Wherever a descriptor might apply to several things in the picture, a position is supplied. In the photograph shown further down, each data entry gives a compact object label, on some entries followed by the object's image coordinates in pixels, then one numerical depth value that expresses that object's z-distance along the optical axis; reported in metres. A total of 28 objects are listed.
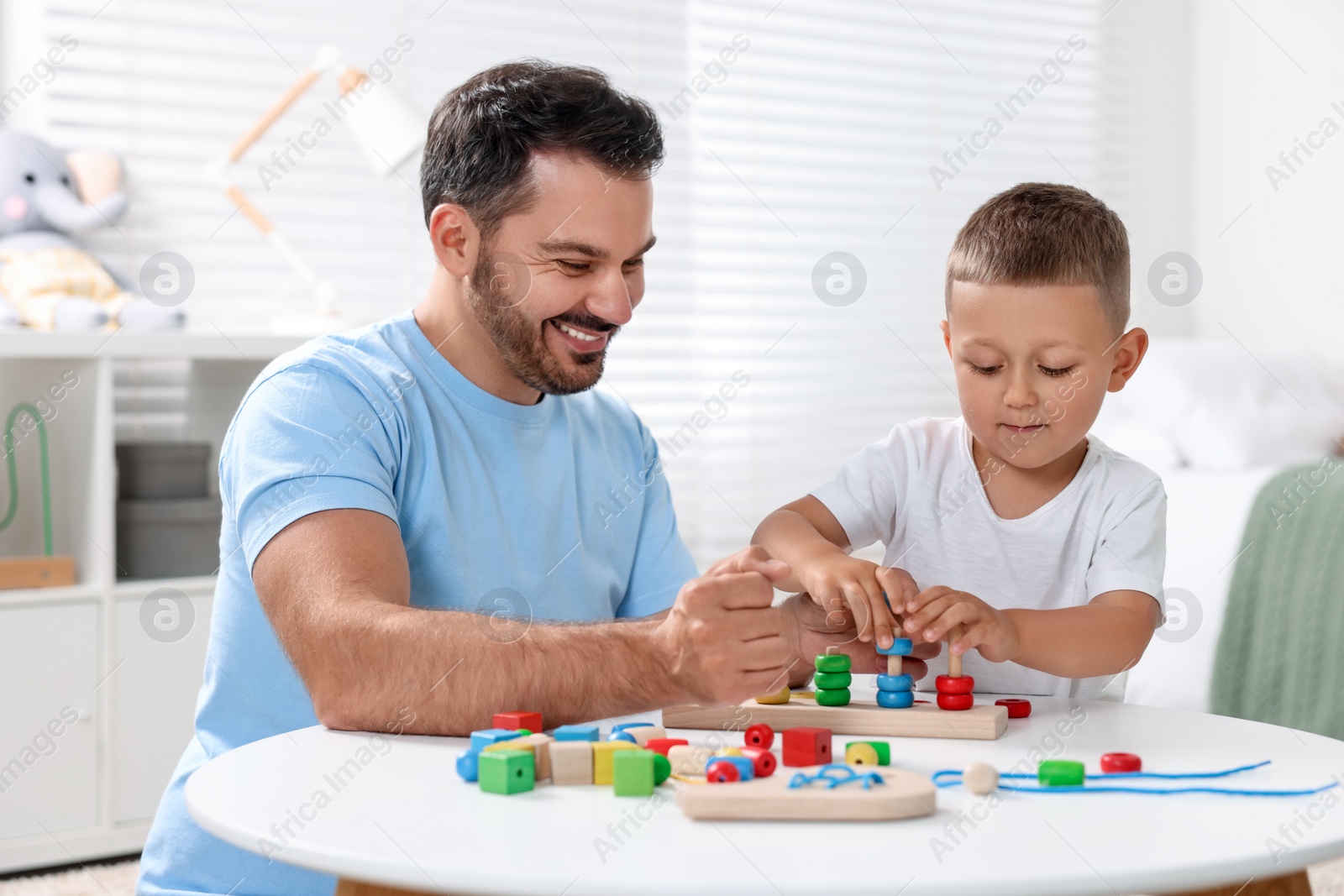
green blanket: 2.23
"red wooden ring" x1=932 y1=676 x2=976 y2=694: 0.97
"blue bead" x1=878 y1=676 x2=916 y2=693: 0.98
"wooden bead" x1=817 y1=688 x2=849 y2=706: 1.00
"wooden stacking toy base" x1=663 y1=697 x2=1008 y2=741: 0.93
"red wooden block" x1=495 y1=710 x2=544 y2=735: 0.86
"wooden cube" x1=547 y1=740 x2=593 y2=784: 0.78
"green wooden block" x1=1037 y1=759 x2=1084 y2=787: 0.77
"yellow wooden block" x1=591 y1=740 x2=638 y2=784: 0.78
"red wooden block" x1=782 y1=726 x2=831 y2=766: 0.81
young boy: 1.15
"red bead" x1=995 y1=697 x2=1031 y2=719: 1.02
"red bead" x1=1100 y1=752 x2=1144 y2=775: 0.81
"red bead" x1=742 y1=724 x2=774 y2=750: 0.88
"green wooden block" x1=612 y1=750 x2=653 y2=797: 0.75
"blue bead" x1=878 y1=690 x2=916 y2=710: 0.98
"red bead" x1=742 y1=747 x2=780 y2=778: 0.77
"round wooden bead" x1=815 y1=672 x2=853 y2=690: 1.00
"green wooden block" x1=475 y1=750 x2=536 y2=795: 0.75
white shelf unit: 1.95
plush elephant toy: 2.13
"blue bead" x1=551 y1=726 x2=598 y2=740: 0.82
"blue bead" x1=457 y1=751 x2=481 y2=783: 0.78
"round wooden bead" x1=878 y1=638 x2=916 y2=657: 1.00
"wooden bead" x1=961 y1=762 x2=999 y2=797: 0.75
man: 0.91
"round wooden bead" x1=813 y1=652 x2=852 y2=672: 1.01
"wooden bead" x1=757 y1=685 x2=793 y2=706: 1.00
